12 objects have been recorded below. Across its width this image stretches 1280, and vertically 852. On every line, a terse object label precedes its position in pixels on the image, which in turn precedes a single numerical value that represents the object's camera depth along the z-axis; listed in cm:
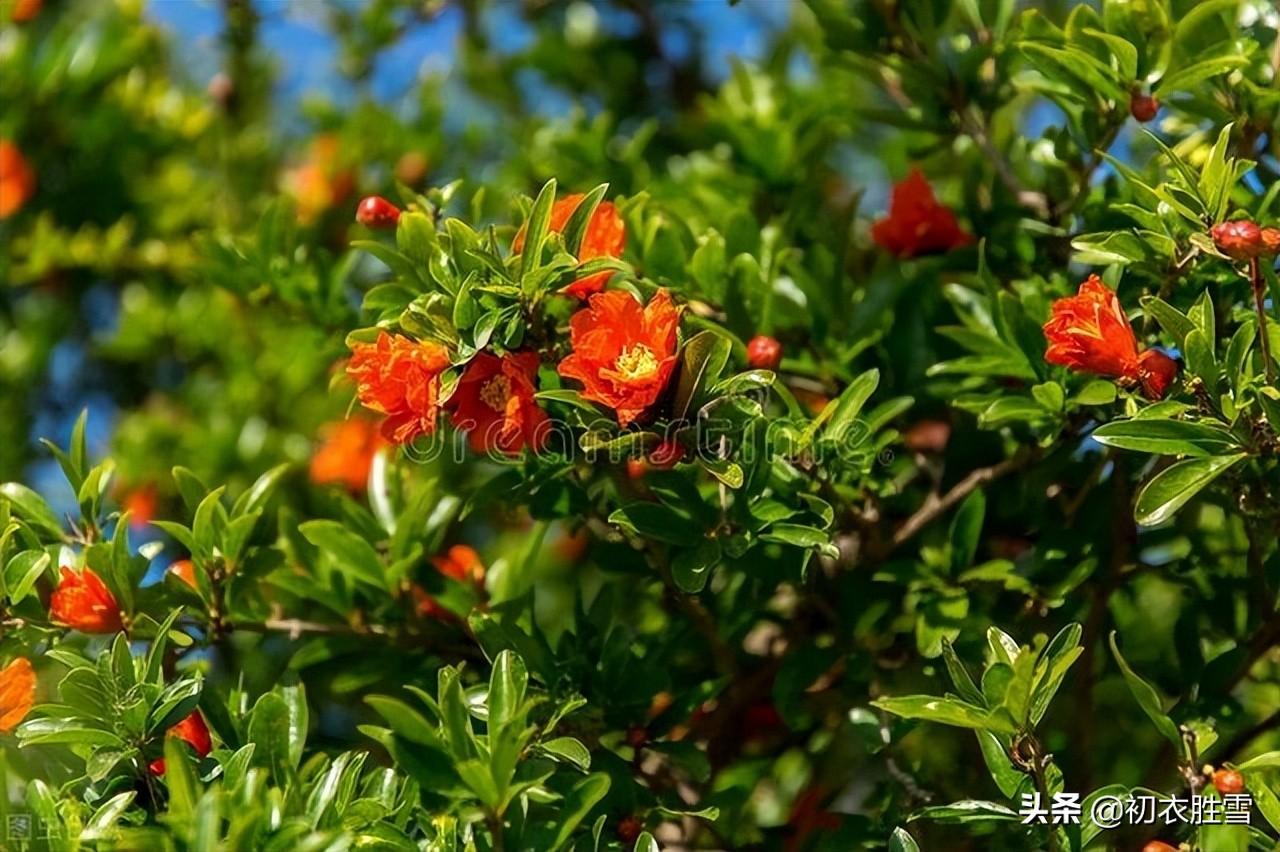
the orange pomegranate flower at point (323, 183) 178
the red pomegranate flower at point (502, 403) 124
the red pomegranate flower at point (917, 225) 143
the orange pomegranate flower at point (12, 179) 172
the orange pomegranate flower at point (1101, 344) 125
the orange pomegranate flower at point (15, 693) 126
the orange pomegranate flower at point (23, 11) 180
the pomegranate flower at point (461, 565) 139
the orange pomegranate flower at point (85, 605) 129
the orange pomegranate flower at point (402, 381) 123
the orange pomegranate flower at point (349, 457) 156
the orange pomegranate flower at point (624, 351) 122
